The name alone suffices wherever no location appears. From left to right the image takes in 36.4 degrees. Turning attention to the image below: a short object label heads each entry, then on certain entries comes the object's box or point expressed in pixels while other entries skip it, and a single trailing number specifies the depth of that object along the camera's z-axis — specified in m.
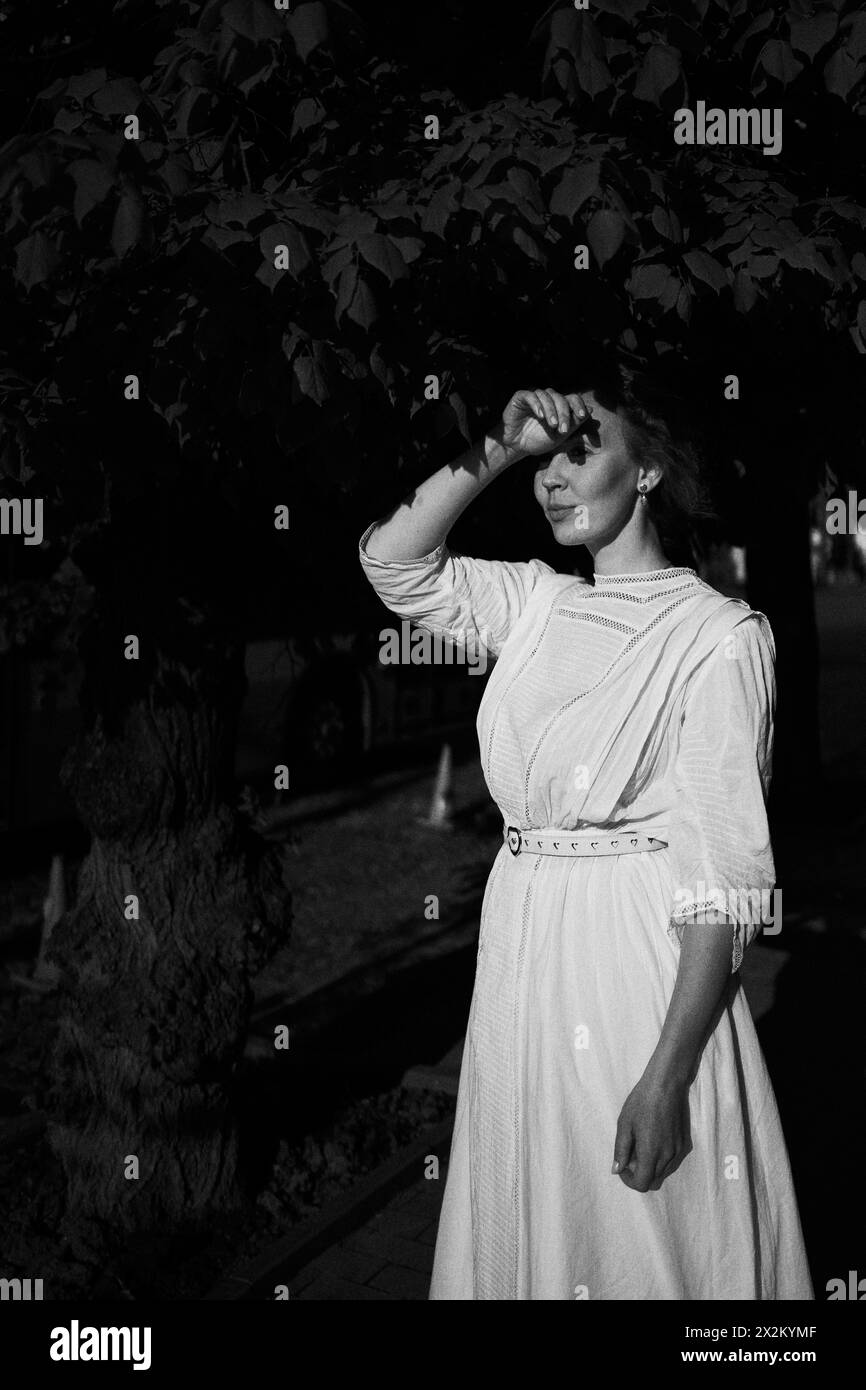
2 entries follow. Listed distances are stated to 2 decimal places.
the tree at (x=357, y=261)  2.29
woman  2.23
